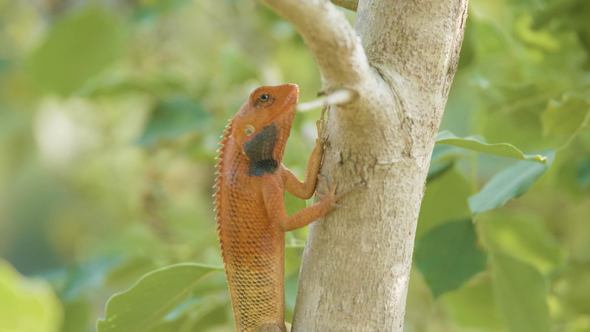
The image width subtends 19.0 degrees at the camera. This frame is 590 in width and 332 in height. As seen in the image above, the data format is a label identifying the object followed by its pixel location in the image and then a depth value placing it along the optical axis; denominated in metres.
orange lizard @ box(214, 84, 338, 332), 4.59
